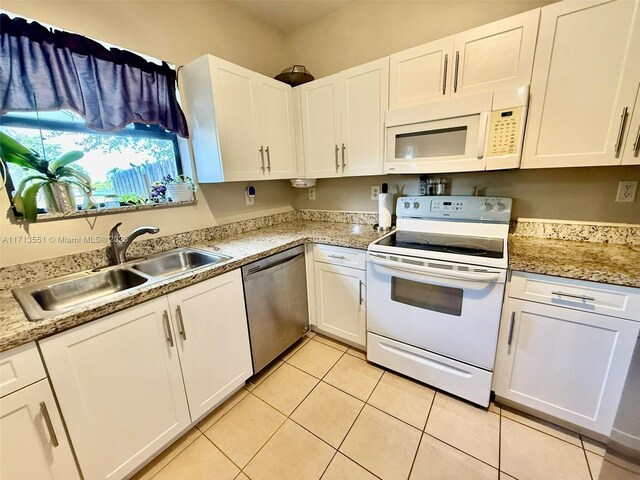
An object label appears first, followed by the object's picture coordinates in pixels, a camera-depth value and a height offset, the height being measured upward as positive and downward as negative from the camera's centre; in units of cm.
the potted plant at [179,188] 181 +1
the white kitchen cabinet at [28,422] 83 -75
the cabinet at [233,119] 168 +47
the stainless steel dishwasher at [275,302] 166 -80
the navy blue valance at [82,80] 119 +59
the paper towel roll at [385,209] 201 -20
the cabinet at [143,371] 98 -79
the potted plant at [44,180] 123 +7
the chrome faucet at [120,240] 148 -27
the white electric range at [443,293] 137 -63
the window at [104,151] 131 +24
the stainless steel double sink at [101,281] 114 -45
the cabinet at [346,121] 181 +47
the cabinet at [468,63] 135 +65
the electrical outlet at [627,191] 142 -9
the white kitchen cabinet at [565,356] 117 -86
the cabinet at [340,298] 186 -84
